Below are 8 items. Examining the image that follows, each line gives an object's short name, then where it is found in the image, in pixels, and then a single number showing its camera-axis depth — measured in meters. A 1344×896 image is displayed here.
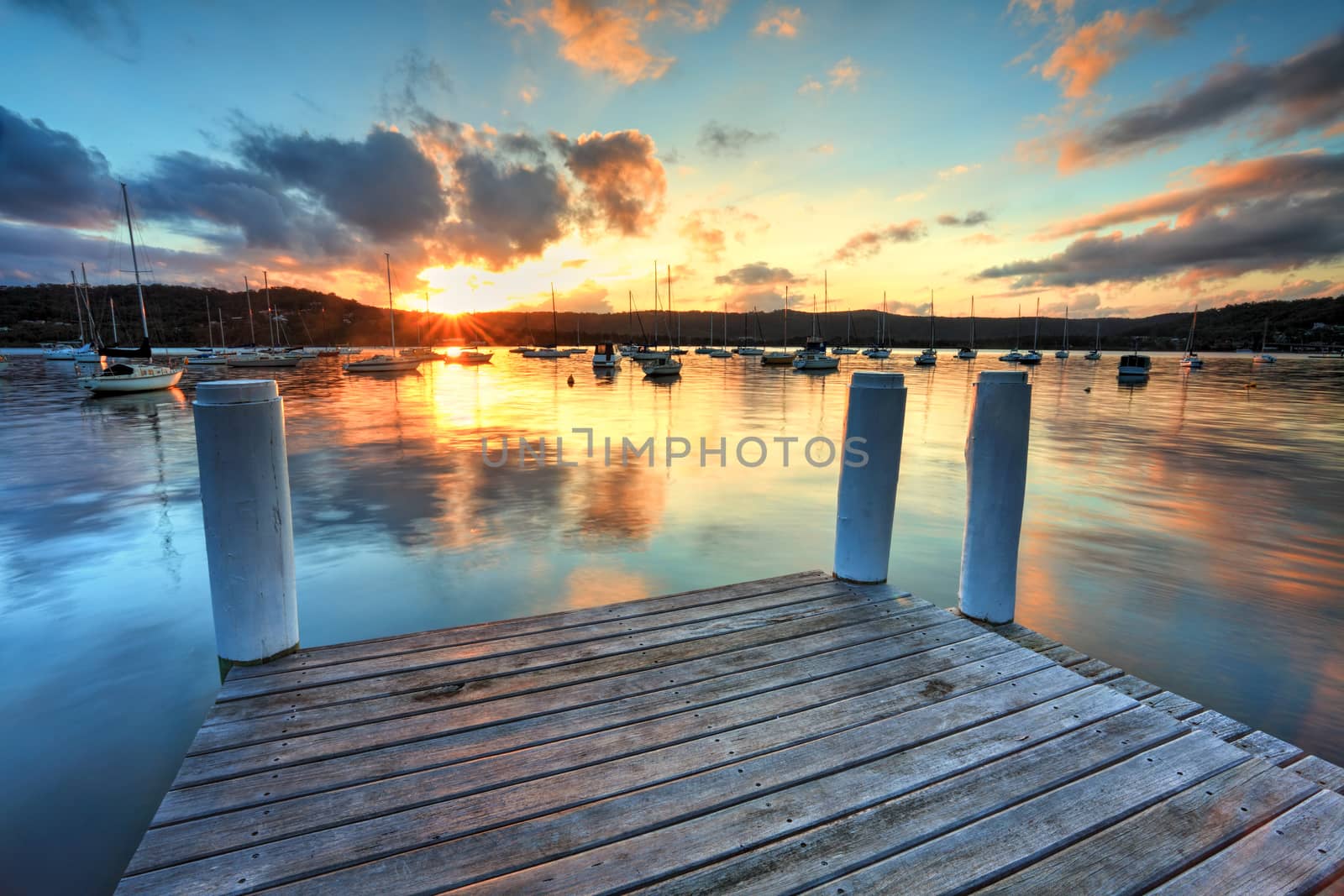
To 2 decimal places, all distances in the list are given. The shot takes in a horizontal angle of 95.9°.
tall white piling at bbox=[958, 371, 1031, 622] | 3.93
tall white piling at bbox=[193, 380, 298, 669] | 3.13
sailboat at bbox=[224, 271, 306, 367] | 62.83
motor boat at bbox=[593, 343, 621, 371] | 54.94
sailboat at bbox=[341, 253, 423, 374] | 51.03
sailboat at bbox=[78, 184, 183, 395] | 30.78
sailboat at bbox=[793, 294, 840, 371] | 61.00
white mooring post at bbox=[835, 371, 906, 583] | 4.22
